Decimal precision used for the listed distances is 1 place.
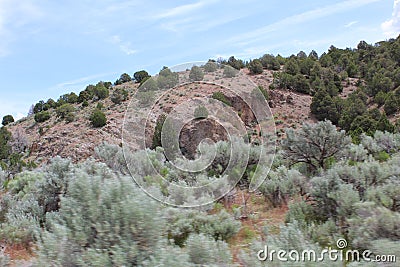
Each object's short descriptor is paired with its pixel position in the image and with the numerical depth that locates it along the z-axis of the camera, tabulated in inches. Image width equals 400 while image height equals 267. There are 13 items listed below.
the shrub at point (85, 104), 1488.7
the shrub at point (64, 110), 1395.8
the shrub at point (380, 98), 1237.1
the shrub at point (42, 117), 1483.8
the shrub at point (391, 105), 1152.4
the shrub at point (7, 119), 1897.1
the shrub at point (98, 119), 1168.2
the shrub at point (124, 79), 1881.4
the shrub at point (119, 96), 1385.6
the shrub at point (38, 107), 1803.6
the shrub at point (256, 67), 1594.5
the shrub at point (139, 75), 1733.0
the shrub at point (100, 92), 1545.3
